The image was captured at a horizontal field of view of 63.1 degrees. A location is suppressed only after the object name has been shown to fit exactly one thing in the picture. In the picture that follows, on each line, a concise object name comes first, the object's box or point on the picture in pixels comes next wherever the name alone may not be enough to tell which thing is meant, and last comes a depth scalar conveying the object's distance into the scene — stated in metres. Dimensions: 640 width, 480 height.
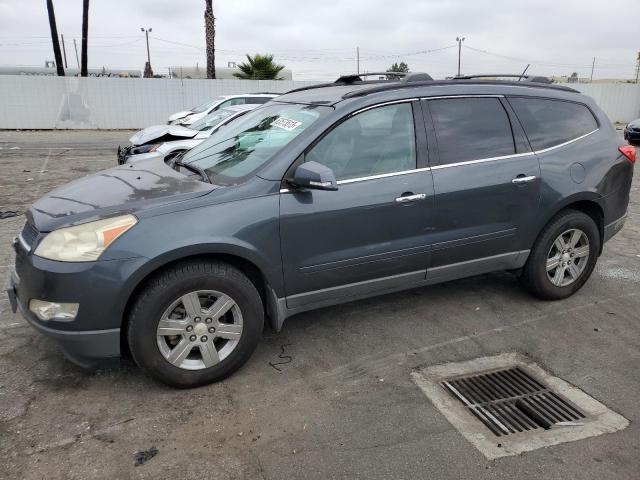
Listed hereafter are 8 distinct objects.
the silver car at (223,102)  13.01
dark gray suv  2.87
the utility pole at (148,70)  58.41
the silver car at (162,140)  8.22
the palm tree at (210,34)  24.72
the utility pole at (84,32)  24.75
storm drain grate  2.91
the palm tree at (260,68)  27.45
